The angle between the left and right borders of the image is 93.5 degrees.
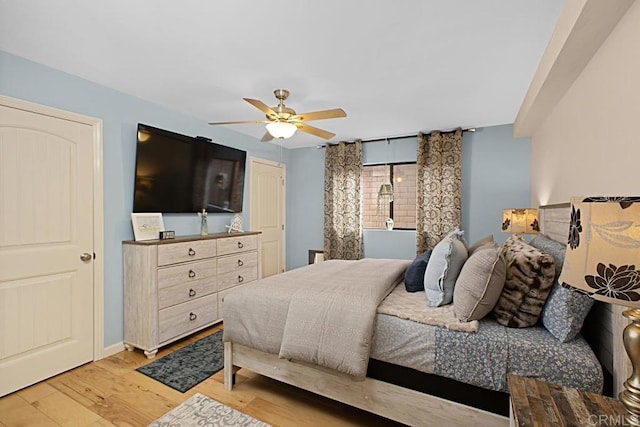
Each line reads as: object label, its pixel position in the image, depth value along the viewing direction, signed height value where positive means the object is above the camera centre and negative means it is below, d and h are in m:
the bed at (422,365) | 1.44 -0.84
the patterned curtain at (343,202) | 5.08 +0.13
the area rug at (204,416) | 1.92 -1.37
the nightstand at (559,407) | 1.02 -0.71
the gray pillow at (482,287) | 1.65 -0.42
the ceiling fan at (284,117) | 2.71 +0.86
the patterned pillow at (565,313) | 1.45 -0.50
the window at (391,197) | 4.88 +0.23
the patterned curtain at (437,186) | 4.34 +0.36
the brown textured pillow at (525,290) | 1.59 -0.43
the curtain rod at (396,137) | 4.33 +1.17
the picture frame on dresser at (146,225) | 3.05 -0.18
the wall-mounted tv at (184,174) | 3.14 +0.42
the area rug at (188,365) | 2.42 -1.38
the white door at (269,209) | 4.92 +0.00
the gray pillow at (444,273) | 1.94 -0.41
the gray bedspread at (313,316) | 1.76 -0.69
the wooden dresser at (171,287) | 2.82 -0.80
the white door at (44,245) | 2.26 -0.31
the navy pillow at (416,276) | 2.29 -0.51
